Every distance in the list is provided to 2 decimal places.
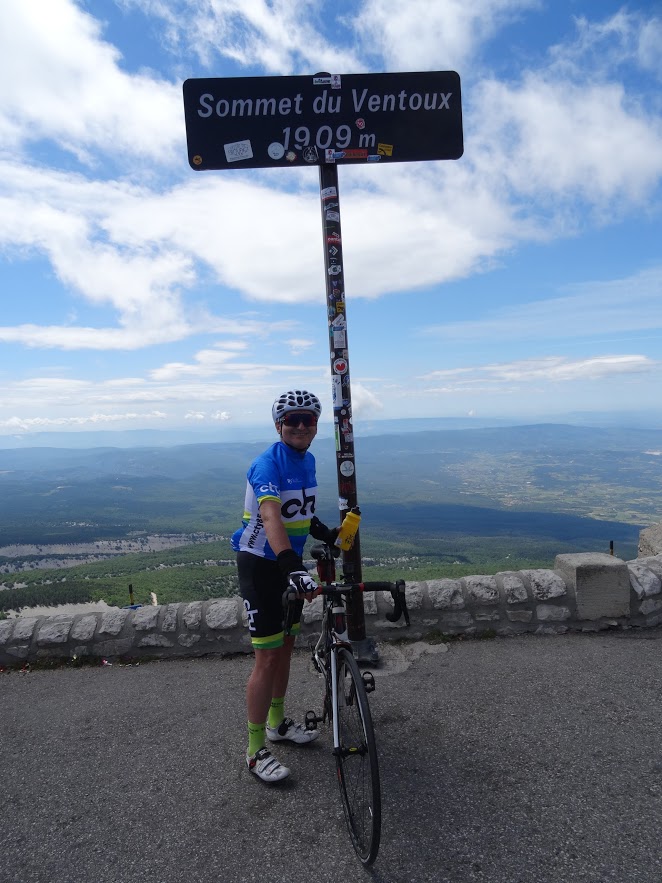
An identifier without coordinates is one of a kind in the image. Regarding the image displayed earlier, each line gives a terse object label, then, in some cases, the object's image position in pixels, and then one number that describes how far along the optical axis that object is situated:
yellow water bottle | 2.88
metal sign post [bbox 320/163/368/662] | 4.32
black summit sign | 4.14
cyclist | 3.03
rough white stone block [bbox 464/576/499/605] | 4.96
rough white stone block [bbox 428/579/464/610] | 4.95
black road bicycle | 2.35
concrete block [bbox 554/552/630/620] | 4.93
